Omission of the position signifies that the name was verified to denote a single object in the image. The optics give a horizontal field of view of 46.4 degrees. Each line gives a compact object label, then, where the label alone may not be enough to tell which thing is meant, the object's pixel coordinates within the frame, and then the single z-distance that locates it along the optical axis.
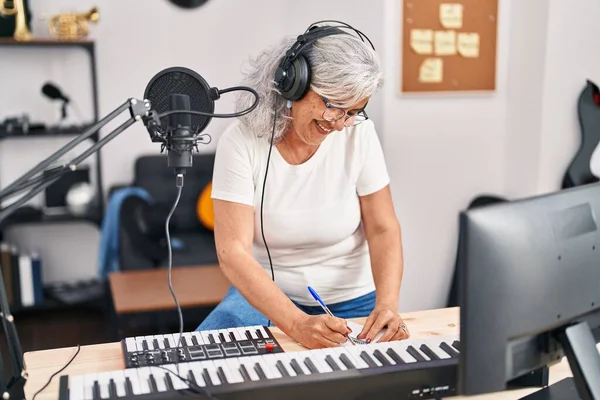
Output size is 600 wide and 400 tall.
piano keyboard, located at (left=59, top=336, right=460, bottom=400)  1.20
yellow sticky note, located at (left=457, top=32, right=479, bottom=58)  3.00
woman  1.65
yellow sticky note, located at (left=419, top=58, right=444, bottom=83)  2.98
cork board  2.94
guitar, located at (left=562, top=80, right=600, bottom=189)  2.84
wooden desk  1.30
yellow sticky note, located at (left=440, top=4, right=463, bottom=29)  2.95
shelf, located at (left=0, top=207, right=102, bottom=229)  3.86
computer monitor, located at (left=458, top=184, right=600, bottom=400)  1.02
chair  3.76
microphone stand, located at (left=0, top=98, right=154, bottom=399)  1.03
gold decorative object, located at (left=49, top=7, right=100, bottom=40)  3.93
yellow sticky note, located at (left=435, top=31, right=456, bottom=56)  2.97
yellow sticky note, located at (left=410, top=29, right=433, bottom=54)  2.94
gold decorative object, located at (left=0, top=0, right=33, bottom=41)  3.84
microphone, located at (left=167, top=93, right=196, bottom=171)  1.19
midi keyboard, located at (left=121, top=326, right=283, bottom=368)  1.35
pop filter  1.29
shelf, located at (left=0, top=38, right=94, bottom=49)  3.82
